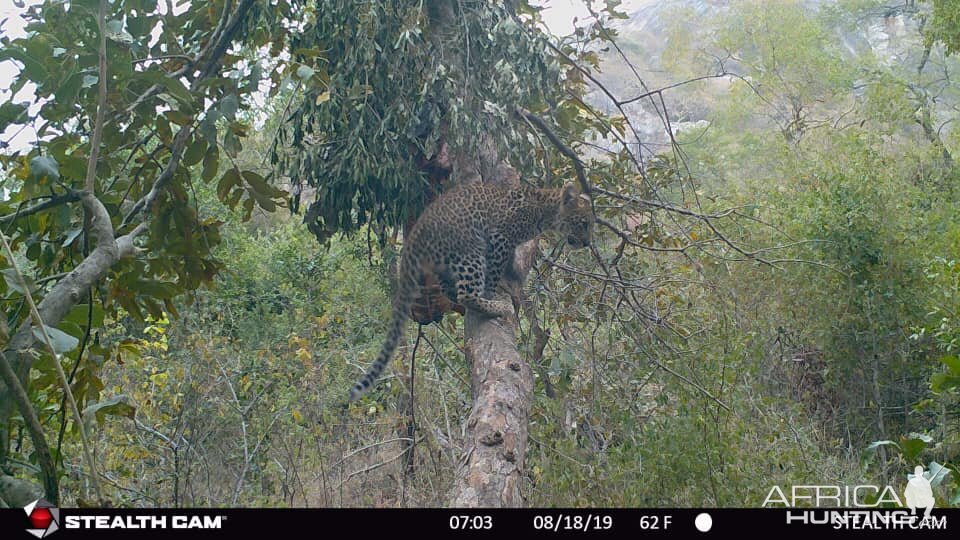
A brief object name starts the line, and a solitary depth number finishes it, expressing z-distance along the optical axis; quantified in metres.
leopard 4.38
